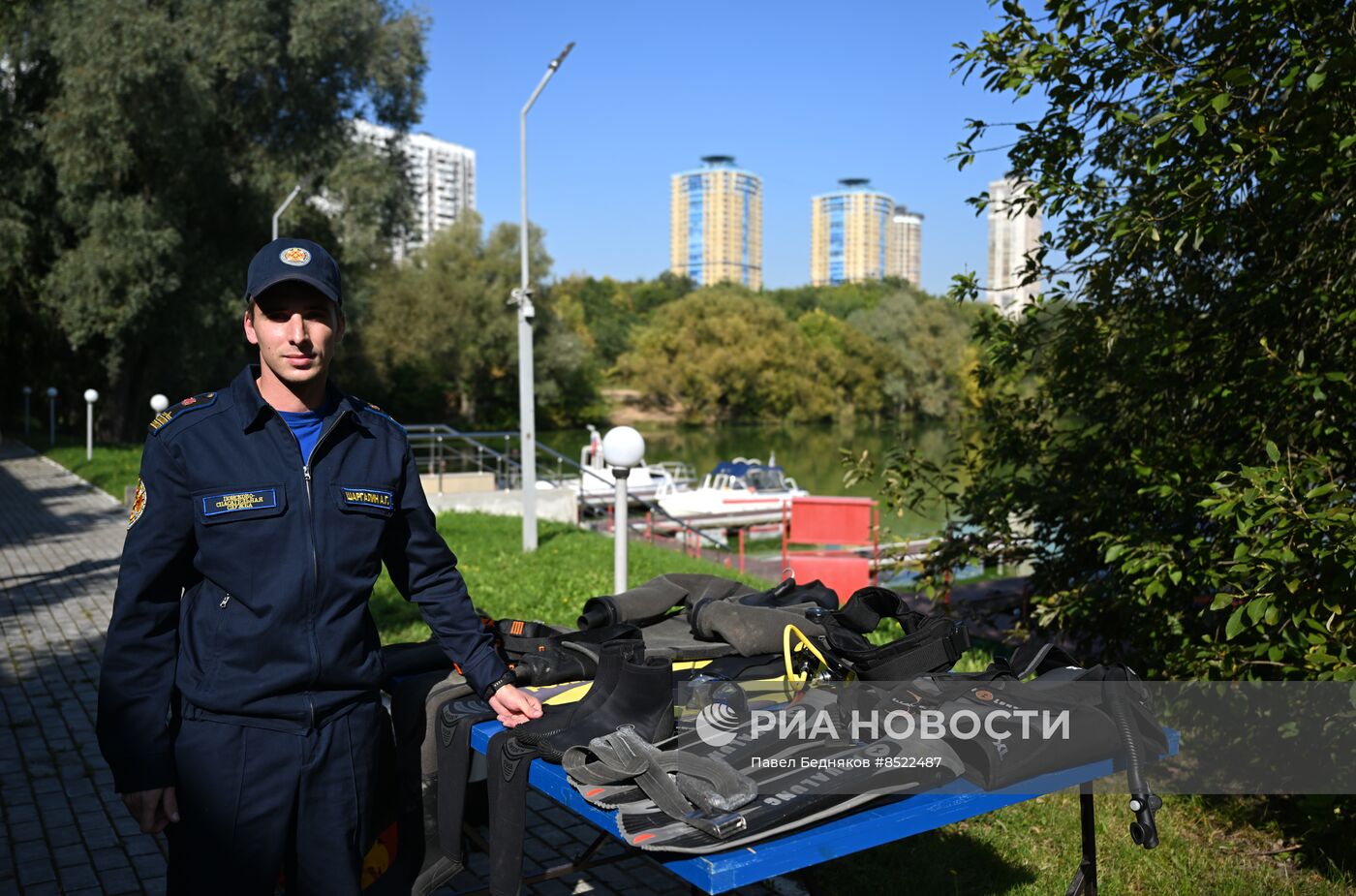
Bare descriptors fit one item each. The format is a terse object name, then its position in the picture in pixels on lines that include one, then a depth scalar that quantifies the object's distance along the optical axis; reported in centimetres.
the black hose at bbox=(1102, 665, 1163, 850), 282
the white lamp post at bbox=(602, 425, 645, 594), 718
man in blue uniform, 268
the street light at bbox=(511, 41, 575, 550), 1477
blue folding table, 233
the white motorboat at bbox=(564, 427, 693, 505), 3203
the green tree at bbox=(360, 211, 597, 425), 5741
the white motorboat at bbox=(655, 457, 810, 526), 3247
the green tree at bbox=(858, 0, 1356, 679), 448
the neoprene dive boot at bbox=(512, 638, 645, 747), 293
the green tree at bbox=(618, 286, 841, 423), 7288
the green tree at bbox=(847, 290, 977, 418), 6994
